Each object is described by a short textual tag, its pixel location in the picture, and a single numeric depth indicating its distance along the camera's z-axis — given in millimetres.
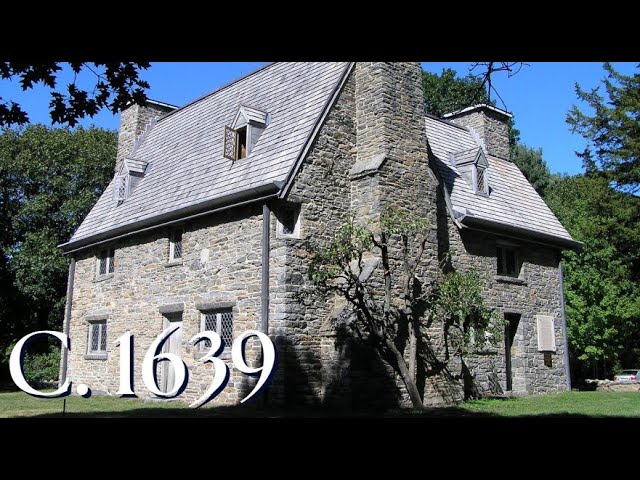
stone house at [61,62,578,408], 13609
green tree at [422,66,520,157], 37031
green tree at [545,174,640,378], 23000
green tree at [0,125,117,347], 27875
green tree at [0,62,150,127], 7105
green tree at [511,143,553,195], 39625
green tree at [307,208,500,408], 12930
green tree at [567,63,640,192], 24484
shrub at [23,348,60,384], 25156
